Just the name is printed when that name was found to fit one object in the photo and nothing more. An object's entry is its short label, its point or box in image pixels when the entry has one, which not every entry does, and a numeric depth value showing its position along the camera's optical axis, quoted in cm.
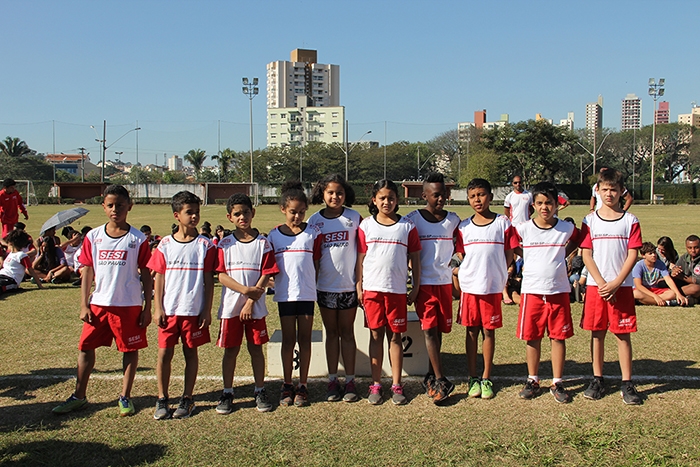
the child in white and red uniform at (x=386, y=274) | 499
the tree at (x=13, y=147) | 9375
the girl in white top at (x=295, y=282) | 493
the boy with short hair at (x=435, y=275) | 510
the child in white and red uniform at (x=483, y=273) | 507
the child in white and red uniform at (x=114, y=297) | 476
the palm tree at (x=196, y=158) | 10812
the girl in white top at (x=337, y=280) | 504
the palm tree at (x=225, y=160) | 9938
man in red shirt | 1479
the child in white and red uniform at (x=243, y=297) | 483
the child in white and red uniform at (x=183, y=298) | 474
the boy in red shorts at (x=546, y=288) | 502
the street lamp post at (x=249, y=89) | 5350
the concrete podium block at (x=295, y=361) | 559
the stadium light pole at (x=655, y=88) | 4984
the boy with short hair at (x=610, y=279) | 494
